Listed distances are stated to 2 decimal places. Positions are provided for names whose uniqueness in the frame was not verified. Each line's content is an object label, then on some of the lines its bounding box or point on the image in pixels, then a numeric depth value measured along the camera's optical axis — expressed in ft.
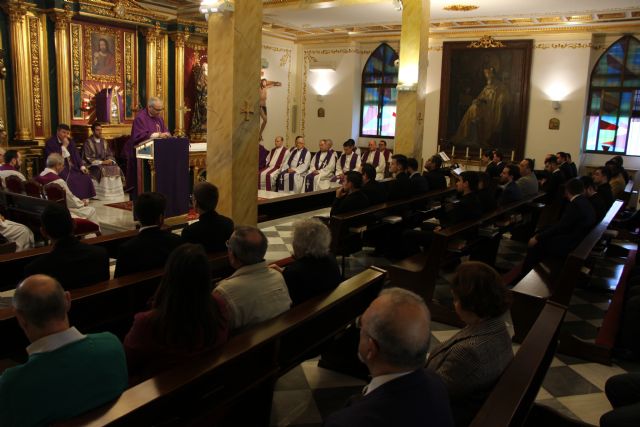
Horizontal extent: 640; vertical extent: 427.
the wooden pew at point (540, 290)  14.25
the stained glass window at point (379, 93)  52.37
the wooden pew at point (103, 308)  9.46
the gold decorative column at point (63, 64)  34.24
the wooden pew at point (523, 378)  6.98
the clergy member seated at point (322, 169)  40.96
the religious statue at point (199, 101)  43.19
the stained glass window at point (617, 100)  42.55
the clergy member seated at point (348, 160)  41.83
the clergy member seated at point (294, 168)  41.16
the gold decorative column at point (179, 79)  41.47
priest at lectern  30.48
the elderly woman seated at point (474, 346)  7.69
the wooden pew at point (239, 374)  6.61
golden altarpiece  32.78
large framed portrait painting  45.78
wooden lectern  25.75
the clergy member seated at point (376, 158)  42.45
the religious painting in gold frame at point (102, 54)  36.86
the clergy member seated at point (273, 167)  41.70
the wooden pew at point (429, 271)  17.07
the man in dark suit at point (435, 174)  28.35
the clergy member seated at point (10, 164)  23.81
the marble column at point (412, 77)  31.50
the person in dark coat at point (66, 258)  10.77
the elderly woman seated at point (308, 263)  11.03
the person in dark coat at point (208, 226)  13.60
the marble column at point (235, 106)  20.25
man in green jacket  6.11
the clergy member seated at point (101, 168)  35.17
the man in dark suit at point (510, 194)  25.72
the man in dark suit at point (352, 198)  20.71
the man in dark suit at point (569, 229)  18.42
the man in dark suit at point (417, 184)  25.52
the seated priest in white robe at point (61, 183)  23.12
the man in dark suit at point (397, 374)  5.48
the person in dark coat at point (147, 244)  11.91
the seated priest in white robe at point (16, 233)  19.15
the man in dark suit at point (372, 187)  22.85
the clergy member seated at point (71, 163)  32.50
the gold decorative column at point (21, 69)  32.04
